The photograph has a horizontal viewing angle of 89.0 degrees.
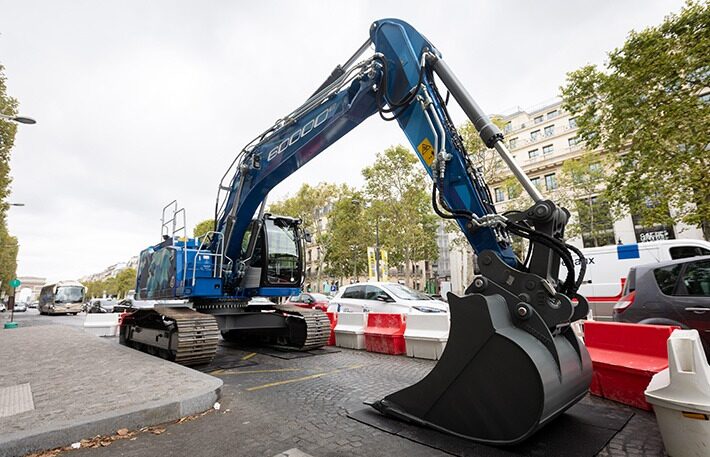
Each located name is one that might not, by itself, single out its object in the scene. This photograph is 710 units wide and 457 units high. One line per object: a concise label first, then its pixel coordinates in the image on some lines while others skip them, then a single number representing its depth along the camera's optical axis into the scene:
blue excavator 2.93
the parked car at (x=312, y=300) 16.77
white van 11.62
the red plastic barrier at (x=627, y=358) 4.04
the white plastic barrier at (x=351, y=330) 8.56
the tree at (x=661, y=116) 11.88
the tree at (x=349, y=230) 35.19
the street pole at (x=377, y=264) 27.30
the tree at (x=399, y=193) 28.94
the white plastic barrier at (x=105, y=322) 13.09
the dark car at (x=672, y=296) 5.27
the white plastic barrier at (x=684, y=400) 2.56
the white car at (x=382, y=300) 9.85
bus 33.81
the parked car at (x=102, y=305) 34.19
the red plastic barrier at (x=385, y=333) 7.69
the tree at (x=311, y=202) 38.50
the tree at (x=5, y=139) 16.23
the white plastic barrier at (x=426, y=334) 6.95
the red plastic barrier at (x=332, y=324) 9.30
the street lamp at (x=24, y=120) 10.42
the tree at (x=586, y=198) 27.39
